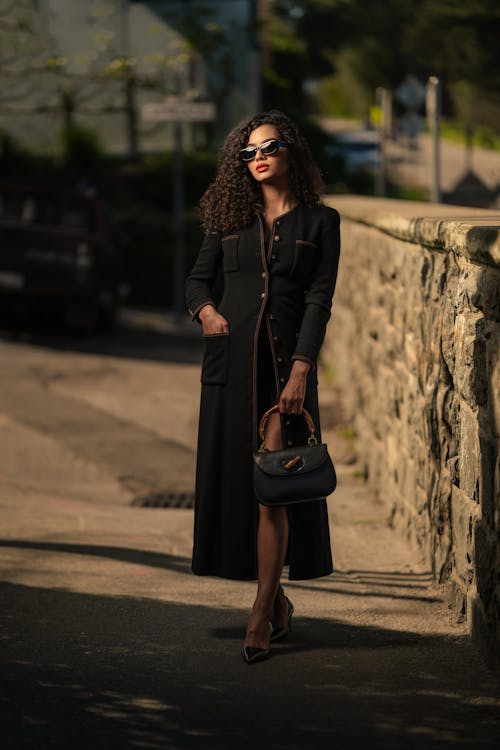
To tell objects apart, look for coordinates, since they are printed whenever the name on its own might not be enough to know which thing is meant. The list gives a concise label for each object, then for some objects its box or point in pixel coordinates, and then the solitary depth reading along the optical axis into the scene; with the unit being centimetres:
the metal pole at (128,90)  2781
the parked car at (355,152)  3283
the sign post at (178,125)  1795
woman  530
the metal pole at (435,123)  1382
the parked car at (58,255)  1627
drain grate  909
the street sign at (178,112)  1792
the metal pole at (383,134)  2064
